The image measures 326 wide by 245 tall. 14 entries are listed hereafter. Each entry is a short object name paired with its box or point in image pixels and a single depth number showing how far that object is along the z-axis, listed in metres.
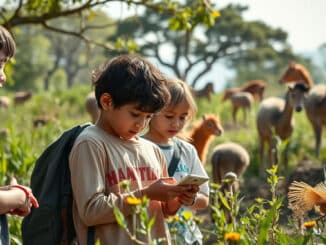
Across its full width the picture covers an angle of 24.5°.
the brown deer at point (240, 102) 19.88
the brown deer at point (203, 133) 6.19
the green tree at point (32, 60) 51.34
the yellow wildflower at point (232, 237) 2.20
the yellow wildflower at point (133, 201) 2.24
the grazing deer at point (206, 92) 26.48
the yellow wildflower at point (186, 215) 2.43
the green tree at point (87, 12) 7.51
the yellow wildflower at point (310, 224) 2.72
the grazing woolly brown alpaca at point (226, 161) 7.47
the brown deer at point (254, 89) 26.42
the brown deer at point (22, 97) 25.20
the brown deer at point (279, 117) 10.88
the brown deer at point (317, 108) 11.87
